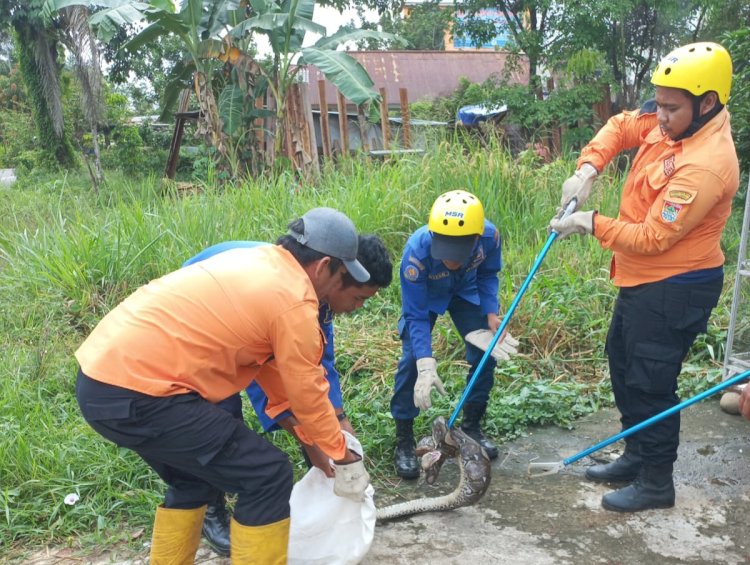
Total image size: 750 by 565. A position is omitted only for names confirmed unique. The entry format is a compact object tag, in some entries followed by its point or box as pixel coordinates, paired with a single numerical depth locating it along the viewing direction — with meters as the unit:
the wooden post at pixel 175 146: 10.49
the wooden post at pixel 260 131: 8.43
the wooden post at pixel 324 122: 8.47
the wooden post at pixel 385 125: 8.47
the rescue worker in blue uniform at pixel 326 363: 2.53
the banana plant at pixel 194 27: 7.94
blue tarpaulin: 11.33
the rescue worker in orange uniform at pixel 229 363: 2.15
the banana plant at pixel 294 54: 7.87
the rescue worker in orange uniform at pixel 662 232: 2.82
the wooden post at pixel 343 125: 8.69
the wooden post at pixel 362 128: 8.45
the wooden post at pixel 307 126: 8.37
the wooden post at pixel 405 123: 7.84
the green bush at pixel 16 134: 18.66
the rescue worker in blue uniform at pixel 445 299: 3.18
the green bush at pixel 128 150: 13.81
